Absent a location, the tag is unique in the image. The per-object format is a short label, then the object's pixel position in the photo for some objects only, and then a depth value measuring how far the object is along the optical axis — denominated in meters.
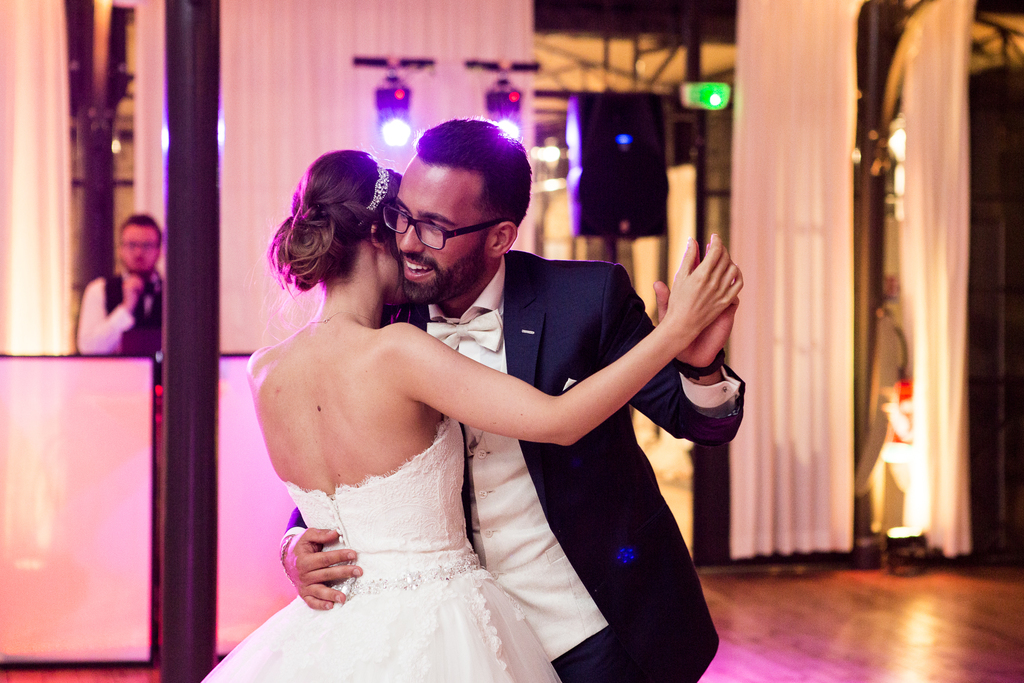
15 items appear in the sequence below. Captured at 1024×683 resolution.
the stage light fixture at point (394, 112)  4.88
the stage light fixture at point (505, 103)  4.96
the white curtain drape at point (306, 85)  4.97
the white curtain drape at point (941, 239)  5.23
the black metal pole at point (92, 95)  5.08
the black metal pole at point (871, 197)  5.20
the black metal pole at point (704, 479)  5.25
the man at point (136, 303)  4.68
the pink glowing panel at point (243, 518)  3.42
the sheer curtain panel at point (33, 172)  4.92
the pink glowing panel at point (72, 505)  3.44
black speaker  4.65
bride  1.41
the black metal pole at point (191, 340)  2.28
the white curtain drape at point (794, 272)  5.11
